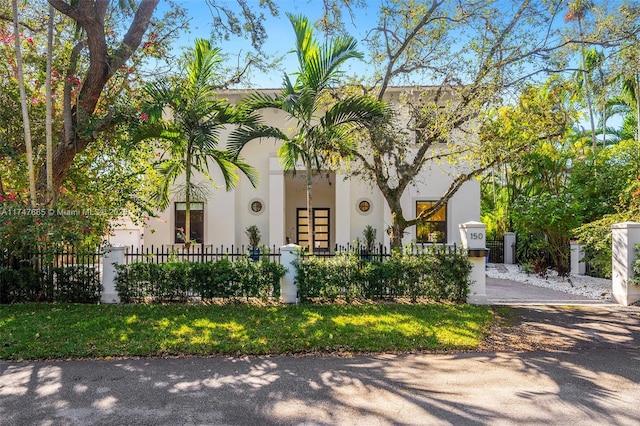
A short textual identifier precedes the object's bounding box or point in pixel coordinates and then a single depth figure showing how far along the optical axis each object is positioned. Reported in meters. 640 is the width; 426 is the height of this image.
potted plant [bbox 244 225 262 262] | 15.36
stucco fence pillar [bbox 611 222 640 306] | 8.12
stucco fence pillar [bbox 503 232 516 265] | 16.03
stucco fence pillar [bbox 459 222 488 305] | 8.04
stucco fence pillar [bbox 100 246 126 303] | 7.84
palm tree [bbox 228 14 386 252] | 7.86
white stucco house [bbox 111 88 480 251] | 14.96
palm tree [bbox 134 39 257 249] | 8.16
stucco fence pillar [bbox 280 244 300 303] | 7.88
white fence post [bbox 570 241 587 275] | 12.16
